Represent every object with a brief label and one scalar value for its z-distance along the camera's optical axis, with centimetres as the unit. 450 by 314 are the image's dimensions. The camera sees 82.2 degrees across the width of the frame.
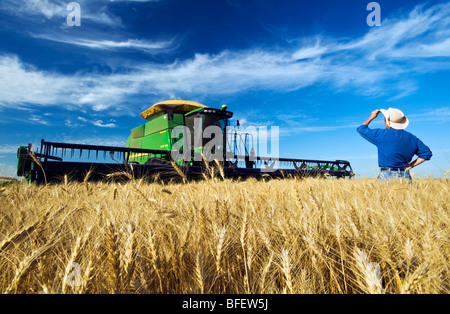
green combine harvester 742
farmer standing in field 420
